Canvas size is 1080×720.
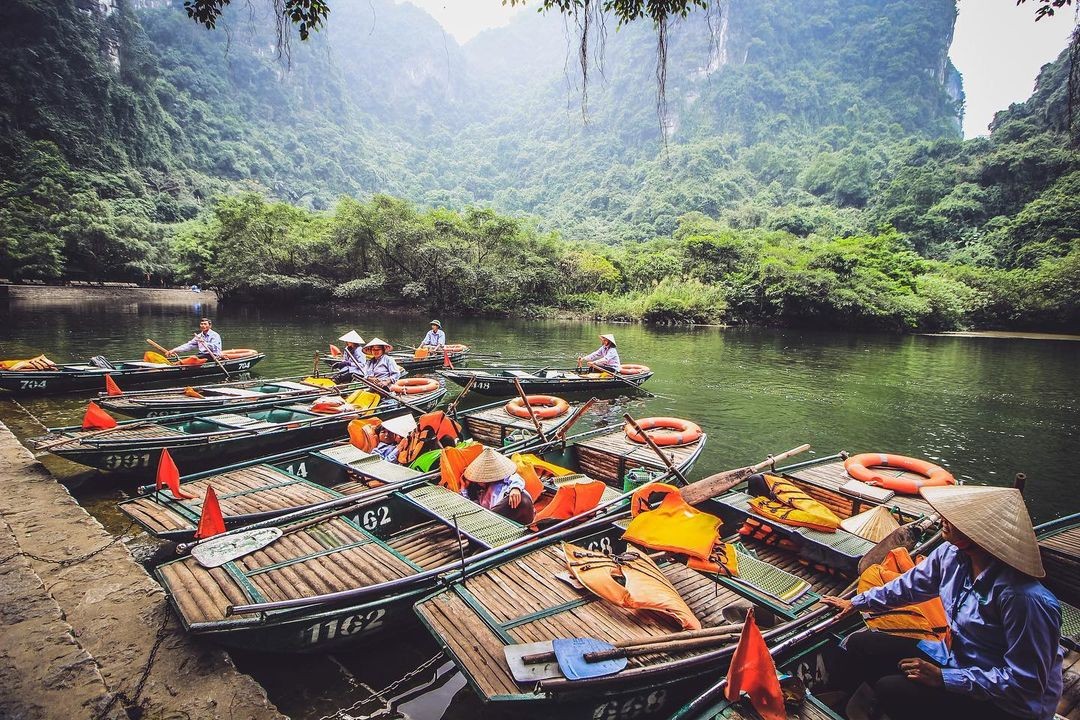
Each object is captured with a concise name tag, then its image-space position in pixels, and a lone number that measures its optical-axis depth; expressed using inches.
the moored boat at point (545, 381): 564.1
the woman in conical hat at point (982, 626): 97.7
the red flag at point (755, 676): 113.3
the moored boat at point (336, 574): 140.3
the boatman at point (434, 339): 727.1
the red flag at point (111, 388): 378.6
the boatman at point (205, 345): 545.5
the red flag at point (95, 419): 294.8
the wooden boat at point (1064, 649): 115.0
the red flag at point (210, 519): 176.4
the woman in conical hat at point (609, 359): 604.7
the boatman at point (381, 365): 467.5
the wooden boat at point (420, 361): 681.6
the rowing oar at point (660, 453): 249.0
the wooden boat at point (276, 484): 200.7
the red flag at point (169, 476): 212.2
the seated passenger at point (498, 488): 215.6
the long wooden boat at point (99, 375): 451.2
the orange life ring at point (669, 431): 327.9
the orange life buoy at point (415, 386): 456.3
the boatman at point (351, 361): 473.1
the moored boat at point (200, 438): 271.0
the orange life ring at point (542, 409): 396.8
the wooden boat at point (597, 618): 120.7
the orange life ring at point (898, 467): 256.8
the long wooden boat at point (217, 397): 379.2
